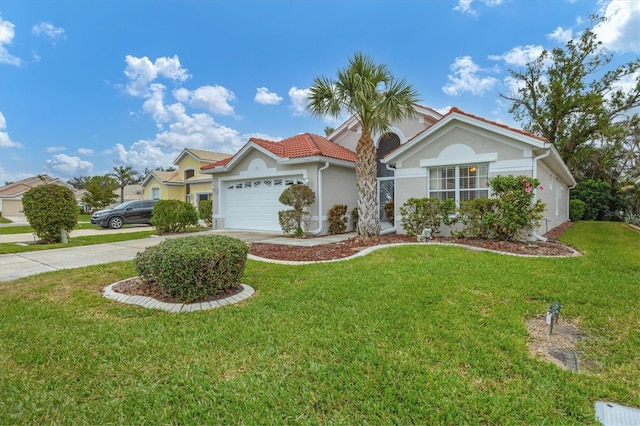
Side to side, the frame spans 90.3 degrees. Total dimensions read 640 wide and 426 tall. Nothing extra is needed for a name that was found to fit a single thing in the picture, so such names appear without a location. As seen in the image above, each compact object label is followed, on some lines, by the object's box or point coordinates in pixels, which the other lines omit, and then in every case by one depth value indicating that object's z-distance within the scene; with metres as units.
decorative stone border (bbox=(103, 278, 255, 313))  4.74
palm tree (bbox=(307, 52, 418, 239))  10.34
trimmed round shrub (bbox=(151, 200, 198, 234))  14.77
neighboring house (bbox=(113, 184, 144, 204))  51.93
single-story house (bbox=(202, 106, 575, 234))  10.82
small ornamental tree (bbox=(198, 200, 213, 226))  20.41
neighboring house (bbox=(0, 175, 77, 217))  45.12
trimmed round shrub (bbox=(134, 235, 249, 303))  4.86
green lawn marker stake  3.81
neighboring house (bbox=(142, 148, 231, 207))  29.95
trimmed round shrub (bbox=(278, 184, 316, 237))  13.16
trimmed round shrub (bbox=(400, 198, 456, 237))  10.93
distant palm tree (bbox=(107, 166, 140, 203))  48.31
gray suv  19.83
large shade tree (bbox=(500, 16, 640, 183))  23.78
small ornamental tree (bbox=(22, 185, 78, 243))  11.61
